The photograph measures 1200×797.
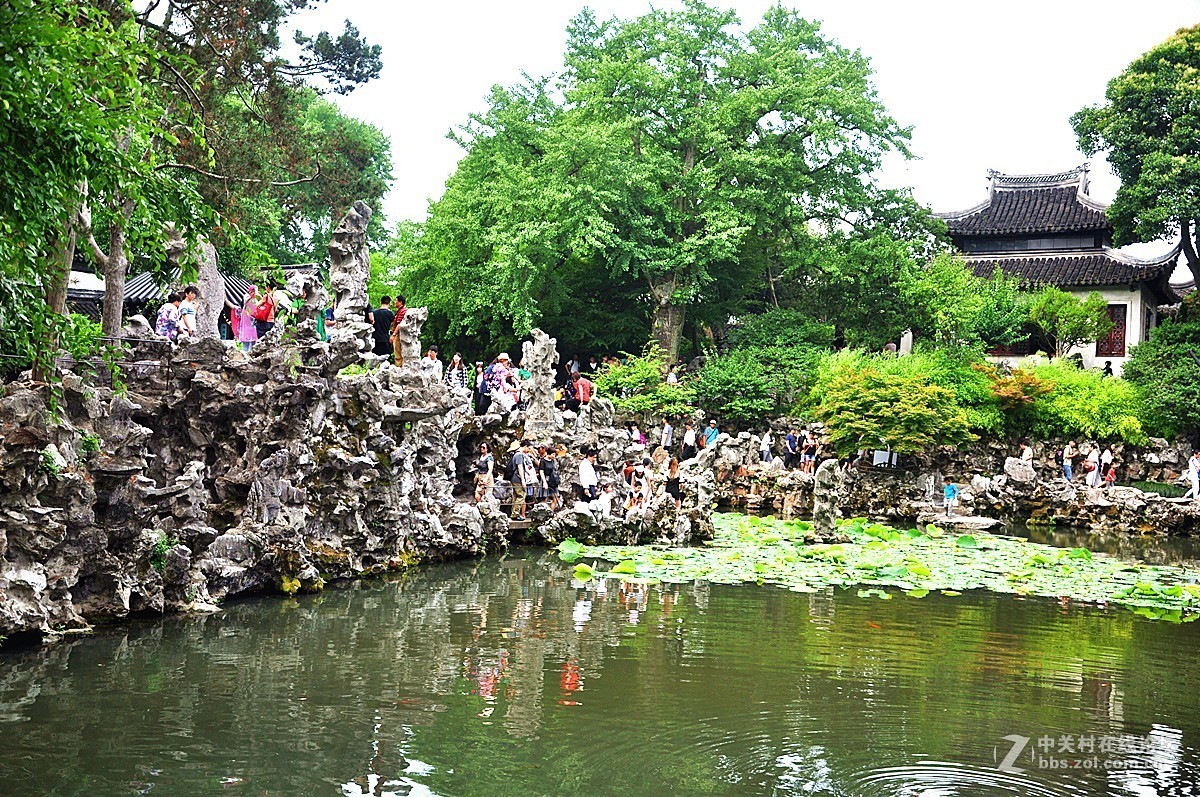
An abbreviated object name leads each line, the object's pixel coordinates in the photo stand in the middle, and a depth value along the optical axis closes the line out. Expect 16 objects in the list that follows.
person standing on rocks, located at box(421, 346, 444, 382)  14.49
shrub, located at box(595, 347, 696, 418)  24.66
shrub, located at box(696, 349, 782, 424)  25.17
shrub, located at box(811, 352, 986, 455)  21.88
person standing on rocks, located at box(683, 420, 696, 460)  23.11
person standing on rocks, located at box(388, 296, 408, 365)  15.06
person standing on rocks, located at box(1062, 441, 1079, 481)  24.73
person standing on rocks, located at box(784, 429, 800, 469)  23.23
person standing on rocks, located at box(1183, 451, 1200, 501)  22.41
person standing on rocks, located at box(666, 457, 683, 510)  17.83
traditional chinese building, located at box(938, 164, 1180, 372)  30.44
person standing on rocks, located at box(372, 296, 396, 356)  15.47
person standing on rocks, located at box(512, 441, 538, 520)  16.55
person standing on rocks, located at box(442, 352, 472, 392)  17.55
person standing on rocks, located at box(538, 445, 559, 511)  16.83
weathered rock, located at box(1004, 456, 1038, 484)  23.20
